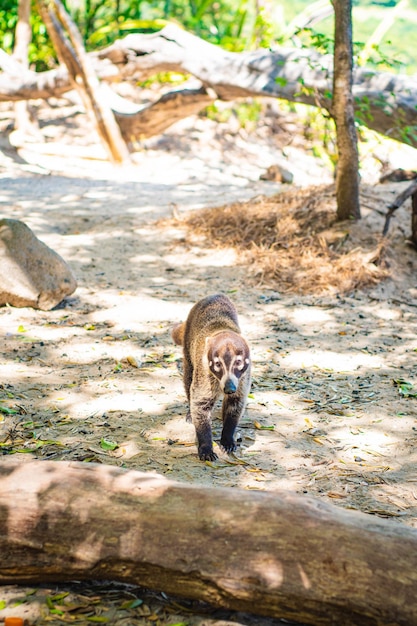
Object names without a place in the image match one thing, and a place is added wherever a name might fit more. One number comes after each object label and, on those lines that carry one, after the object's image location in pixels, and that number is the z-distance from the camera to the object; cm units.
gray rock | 598
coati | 354
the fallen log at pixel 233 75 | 845
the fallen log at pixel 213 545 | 222
